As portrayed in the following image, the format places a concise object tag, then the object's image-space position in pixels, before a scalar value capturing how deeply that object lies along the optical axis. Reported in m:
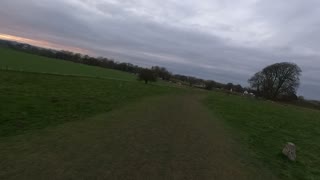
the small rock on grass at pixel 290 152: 5.69
